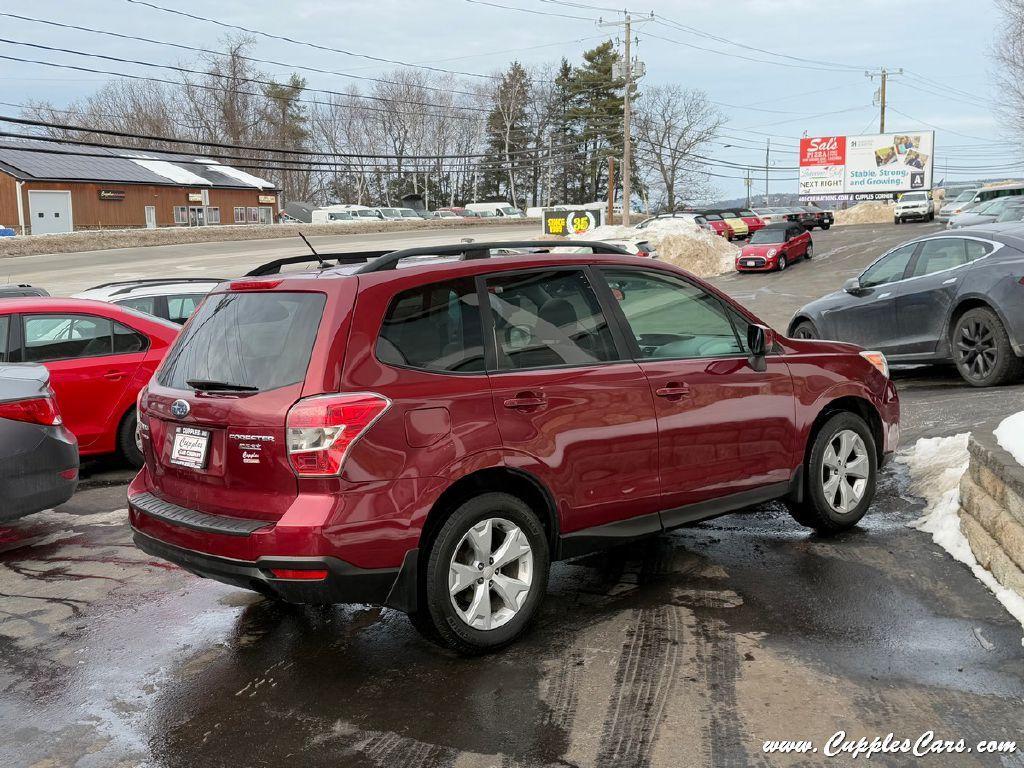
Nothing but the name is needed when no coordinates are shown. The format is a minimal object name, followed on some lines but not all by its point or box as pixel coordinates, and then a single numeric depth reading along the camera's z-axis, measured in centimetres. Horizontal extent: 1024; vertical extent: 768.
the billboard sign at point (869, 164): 7619
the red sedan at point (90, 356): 846
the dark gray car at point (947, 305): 984
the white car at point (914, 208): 5416
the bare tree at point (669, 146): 9962
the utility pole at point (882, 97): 8356
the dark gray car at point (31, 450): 607
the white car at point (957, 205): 4553
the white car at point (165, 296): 1221
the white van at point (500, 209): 8344
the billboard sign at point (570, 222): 3603
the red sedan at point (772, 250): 3494
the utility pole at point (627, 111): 5344
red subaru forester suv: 390
